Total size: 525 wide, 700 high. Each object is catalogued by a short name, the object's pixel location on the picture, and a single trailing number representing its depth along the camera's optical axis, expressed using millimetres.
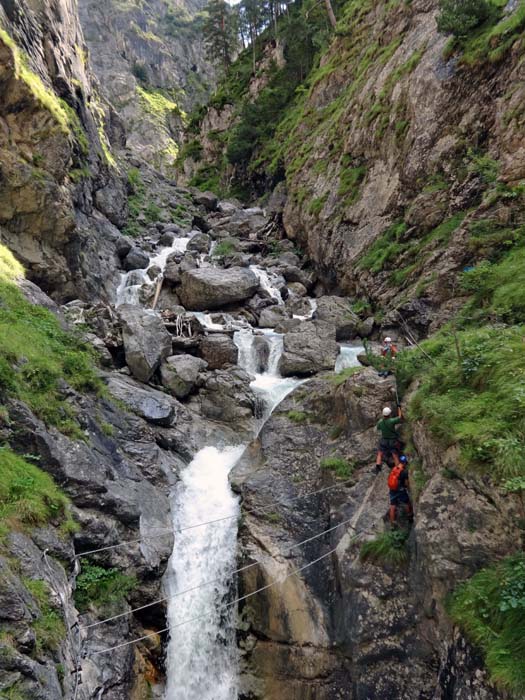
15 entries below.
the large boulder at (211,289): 22219
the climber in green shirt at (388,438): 9258
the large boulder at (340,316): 19641
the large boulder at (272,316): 21422
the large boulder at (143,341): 15539
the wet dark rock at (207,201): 42750
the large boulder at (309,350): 17375
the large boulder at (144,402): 13750
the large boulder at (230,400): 15594
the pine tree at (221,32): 53469
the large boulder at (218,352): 17953
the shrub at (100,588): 7910
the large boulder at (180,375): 16016
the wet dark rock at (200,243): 30153
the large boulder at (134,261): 25547
